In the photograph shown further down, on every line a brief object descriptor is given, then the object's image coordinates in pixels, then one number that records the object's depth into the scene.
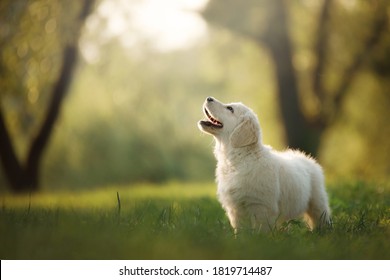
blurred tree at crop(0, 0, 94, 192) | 15.08
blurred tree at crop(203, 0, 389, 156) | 17.45
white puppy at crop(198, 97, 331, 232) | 6.11
